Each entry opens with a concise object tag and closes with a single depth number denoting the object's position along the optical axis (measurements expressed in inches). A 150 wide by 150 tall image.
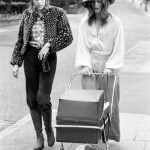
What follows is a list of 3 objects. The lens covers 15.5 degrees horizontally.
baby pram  190.9
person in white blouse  230.4
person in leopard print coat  241.1
